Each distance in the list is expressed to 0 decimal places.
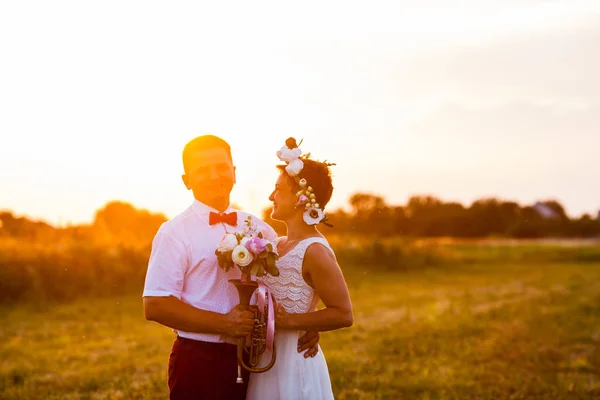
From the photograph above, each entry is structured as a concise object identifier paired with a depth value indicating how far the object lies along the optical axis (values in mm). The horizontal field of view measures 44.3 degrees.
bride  4566
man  4395
